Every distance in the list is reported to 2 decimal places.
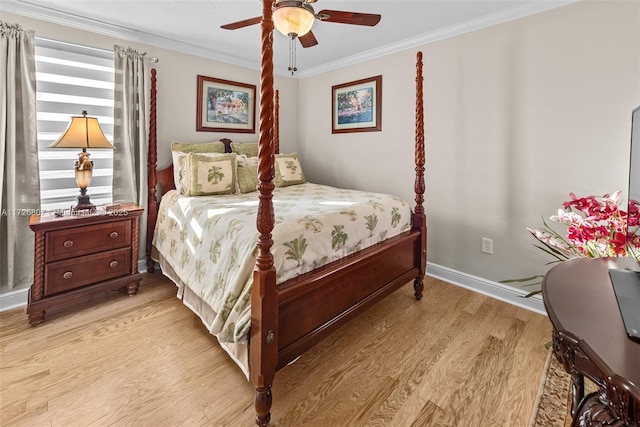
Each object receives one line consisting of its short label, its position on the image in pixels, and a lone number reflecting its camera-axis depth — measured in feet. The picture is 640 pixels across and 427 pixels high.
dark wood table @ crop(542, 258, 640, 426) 1.82
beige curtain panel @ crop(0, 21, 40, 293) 7.41
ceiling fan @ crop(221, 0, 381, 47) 5.51
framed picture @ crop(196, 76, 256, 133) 11.20
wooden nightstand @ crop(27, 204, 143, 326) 7.10
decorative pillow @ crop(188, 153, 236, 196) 8.83
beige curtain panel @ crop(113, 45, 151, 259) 9.16
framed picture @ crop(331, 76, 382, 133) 11.25
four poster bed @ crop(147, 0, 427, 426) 4.53
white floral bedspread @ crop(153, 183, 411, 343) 5.08
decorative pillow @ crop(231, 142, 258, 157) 11.46
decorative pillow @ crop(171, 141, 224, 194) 9.16
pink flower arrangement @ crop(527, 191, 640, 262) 4.76
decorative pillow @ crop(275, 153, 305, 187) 11.02
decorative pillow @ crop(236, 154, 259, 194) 9.87
